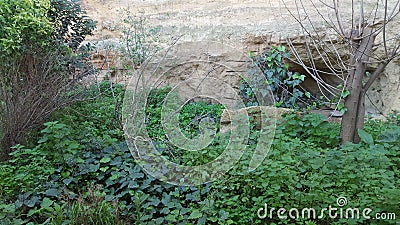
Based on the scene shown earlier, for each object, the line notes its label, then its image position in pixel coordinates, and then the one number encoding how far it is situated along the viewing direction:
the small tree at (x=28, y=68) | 3.81
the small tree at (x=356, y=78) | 3.56
